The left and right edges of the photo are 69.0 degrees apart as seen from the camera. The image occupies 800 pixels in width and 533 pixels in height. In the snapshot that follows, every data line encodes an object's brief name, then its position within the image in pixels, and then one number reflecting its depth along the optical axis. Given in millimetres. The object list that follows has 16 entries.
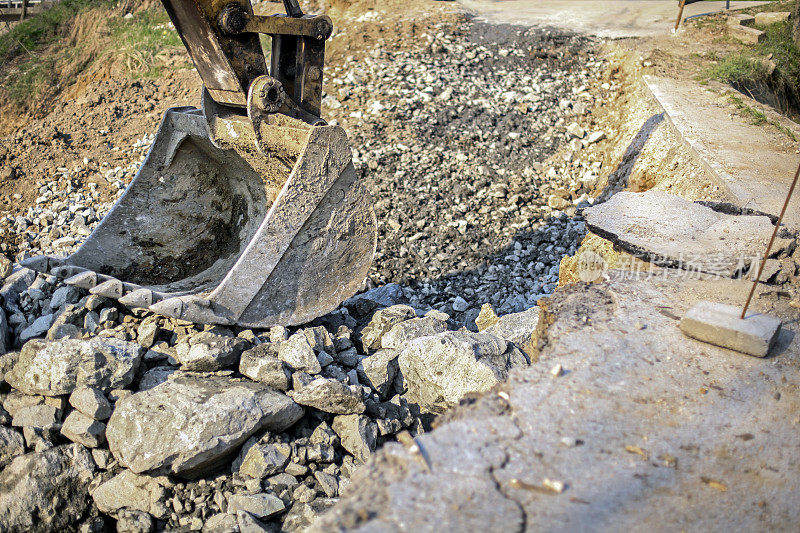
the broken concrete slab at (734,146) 3625
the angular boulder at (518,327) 3291
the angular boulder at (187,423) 2348
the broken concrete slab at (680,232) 2855
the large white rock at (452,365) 2736
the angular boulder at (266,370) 2727
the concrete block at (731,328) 2180
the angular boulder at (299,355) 2855
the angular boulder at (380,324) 3404
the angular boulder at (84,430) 2471
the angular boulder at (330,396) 2652
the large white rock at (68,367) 2584
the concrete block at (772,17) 7547
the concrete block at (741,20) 7731
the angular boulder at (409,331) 3254
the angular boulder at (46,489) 2314
